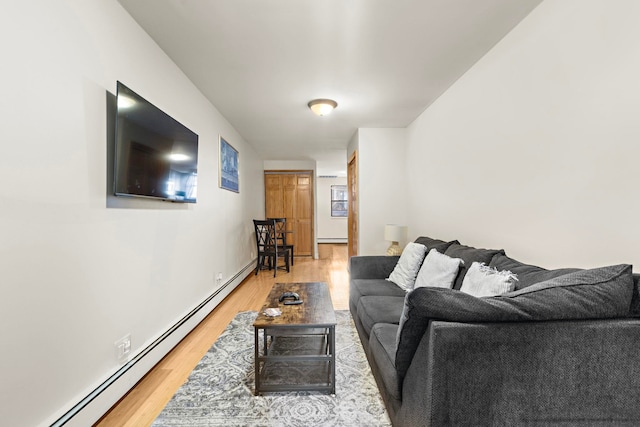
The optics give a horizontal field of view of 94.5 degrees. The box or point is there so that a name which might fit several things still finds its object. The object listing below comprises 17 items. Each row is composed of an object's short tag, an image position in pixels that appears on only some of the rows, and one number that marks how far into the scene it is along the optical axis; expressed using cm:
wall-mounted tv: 172
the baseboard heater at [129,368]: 141
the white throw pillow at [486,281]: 152
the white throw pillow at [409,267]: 266
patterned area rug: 161
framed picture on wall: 387
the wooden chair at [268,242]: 542
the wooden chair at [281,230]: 567
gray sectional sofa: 98
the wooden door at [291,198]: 734
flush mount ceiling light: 333
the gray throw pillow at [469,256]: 202
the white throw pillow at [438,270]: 212
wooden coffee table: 182
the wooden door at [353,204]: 486
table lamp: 391
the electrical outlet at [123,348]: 177
